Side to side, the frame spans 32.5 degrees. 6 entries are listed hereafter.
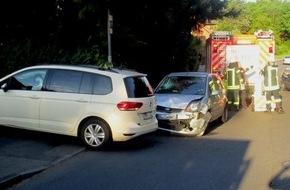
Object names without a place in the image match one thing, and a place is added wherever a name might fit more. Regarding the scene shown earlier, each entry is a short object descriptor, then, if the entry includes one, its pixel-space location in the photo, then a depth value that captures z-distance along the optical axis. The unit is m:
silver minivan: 9.99
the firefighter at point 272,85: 17.36
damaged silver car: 12.07
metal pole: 13.82
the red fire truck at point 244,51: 19.84
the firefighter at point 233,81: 18.06
